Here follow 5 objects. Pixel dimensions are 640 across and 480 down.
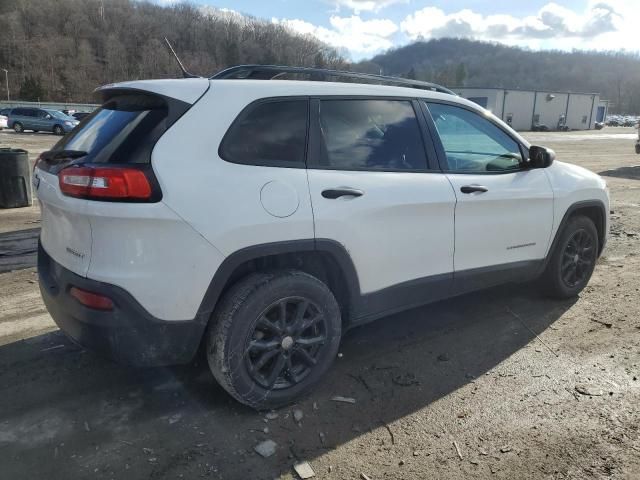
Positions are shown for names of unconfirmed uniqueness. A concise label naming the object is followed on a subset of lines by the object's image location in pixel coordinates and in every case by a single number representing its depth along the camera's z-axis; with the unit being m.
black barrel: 8.62
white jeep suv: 2.53
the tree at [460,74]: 129.00
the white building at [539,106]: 62.94
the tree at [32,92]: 69.81
